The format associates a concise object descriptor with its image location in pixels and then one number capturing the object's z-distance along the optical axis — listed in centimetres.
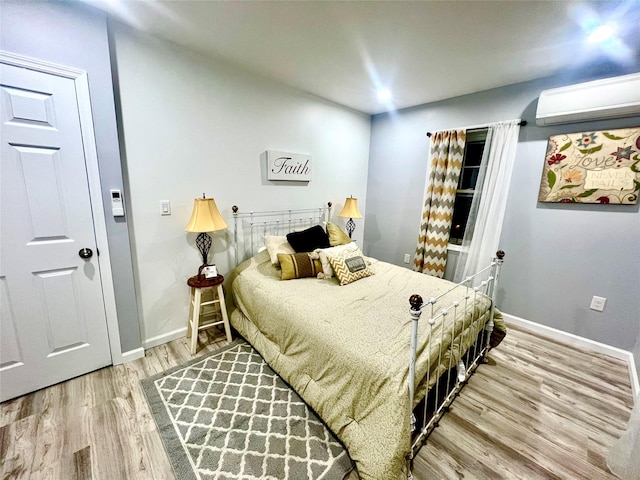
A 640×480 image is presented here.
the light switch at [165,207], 213
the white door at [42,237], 152
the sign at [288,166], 272
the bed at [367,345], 122
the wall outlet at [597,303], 230
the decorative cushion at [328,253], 243
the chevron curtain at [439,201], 294
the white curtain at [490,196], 262
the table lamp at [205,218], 208
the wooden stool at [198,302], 214
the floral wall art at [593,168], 207
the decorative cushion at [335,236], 291
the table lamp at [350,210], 330
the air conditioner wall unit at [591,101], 192
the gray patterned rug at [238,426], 131
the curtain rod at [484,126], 252
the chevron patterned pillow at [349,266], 234
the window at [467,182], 296
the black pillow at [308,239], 263
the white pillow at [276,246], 253
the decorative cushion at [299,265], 236
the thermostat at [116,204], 185
